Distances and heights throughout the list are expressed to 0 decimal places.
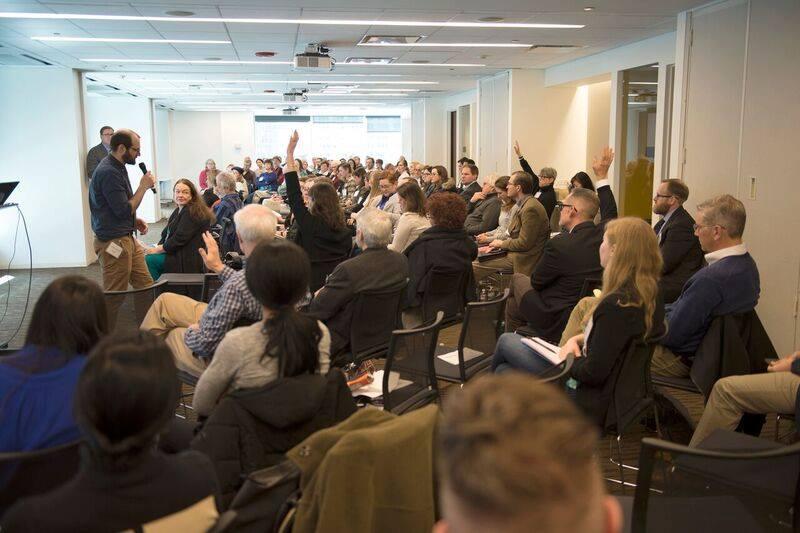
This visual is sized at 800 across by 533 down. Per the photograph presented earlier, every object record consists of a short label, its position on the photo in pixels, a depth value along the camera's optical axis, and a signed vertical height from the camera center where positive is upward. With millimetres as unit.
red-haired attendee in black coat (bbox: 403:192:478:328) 4738 -599
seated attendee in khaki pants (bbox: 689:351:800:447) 3070 -1024
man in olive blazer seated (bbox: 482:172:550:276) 6121 -666
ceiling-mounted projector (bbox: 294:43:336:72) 8523 +1230
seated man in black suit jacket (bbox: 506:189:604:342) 4391 -696
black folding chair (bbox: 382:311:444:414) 2979 -924
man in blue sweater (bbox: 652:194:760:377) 3418 -613
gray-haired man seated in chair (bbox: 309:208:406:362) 3646 -638
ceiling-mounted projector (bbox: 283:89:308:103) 15877 +1563
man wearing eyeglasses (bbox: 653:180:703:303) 4699 -607
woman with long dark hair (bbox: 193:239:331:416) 2186 -554
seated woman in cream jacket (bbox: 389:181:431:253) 5699 -454
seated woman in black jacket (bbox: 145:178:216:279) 5578 -552
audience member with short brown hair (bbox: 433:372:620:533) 684 -299
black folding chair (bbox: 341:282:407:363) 3674 -849
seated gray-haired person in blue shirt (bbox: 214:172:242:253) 6504 -460
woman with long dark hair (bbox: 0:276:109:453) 1945 -582
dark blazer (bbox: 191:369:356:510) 2012 -766
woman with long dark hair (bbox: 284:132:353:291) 5020 -476
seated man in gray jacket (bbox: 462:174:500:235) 7344 -523
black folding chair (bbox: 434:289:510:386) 3543 -953
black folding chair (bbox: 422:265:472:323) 4496 -845
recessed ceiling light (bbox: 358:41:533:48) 9094 +1526
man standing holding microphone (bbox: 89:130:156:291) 6008 -432
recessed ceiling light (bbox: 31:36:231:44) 7949 +1400
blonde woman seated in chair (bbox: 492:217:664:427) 2926 -631
